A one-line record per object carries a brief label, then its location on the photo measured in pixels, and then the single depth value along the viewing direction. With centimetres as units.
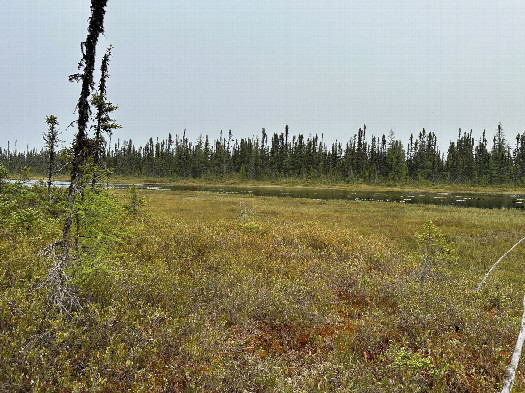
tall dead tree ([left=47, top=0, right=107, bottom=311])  519
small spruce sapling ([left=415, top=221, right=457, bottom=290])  781
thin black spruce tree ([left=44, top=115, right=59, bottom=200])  1936
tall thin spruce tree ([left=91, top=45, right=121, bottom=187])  1598
